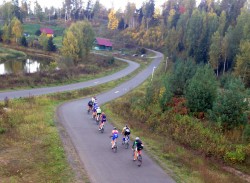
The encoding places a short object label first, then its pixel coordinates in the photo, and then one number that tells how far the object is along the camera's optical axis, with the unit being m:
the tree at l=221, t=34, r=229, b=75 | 57.00
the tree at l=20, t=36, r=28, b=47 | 92.16
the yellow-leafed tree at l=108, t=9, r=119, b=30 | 122.00
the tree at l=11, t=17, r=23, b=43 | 93.44
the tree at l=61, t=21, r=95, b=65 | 62.00
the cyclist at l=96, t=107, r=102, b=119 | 26.20
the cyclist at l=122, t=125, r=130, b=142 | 20.42
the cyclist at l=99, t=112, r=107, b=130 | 23.58
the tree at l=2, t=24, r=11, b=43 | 93.44
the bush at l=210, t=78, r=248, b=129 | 24.22
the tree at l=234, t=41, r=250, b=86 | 47.56
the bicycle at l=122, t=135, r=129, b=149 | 20.61
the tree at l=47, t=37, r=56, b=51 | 85.00
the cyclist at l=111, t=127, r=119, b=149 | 19.51
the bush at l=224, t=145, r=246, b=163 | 21.02
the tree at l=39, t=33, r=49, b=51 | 85.28
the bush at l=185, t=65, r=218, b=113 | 27.48
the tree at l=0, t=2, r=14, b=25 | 111.37
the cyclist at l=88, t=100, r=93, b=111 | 29.38
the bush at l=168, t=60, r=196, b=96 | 33.91
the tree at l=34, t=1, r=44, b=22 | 131.12
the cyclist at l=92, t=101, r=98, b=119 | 27.67
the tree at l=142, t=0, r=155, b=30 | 122.00
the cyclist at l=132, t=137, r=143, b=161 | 17.64
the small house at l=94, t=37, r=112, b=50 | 99.07
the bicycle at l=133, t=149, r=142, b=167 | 17.75
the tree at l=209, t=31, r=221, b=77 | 57.97
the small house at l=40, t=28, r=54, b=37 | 111.01
